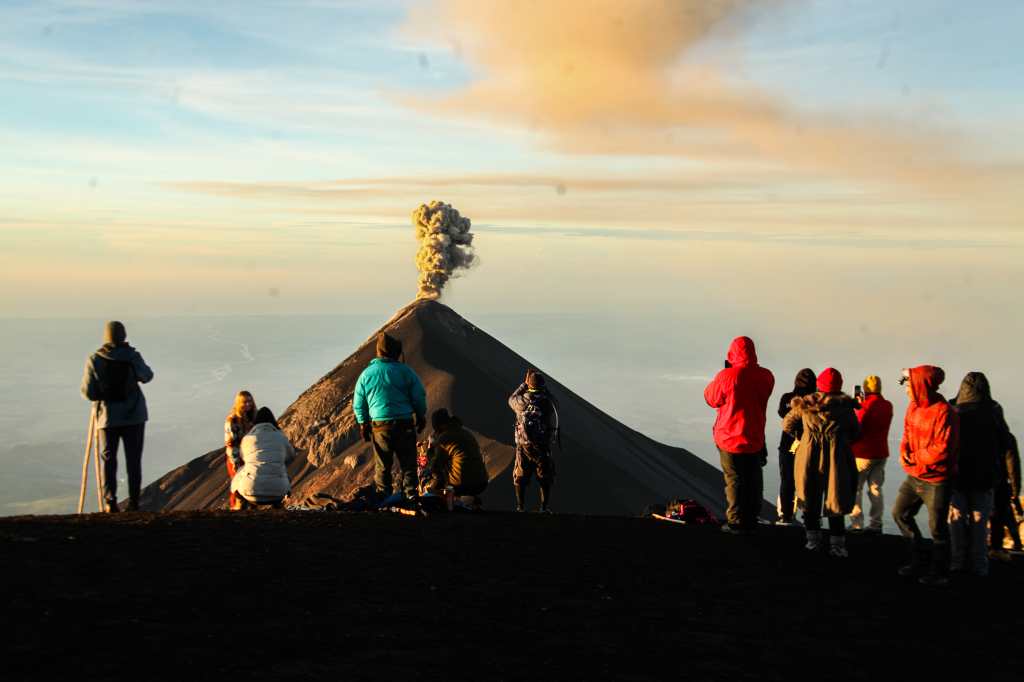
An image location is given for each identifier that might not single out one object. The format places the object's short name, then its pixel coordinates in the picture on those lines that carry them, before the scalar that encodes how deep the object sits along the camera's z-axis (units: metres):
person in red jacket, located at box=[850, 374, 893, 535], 13.42
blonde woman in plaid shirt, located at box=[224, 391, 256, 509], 12.91
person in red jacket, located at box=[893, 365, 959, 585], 10.04
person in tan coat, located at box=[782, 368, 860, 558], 10.98
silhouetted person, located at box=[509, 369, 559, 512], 14.20
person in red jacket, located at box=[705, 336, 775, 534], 11.42
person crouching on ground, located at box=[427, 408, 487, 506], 13.41
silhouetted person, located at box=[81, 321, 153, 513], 12.70
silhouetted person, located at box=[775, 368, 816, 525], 13.59
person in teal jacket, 12.81
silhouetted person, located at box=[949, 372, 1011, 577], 10.30
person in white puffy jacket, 12.27
